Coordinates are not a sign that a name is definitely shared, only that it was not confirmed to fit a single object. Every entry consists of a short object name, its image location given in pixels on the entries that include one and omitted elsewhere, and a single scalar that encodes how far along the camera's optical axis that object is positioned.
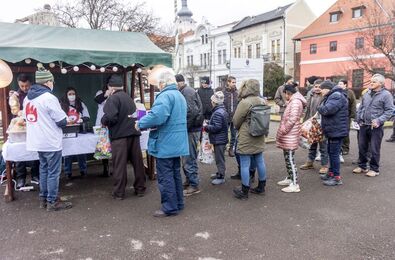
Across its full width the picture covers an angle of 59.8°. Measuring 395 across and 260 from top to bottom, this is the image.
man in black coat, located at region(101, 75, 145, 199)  4.56
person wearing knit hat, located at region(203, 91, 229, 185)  5.19
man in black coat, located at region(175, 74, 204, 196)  4.89
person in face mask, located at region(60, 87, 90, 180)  5.74
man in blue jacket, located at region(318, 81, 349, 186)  5.09
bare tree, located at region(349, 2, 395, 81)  20.08
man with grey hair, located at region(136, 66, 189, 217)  3.98
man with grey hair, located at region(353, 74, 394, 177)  5.53
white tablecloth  4.64
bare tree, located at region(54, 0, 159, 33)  22.06
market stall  4.69
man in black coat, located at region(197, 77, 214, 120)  6.65
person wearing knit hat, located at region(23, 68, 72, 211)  4.19
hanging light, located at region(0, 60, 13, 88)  4.45
